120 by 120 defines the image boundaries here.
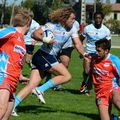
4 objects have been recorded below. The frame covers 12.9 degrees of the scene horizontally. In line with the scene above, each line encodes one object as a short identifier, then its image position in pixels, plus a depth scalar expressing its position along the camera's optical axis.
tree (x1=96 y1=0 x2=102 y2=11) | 92.26
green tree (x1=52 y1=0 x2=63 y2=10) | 83.47
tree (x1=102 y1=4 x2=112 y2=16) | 97.69
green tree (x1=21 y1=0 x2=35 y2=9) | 87.82
